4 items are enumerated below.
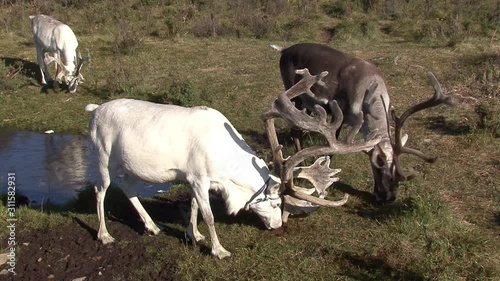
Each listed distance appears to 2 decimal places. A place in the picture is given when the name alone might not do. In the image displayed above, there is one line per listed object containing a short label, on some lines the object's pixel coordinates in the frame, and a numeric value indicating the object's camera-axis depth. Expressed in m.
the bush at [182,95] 11.38
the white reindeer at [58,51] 13.03
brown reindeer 6.68
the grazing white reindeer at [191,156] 5.66
